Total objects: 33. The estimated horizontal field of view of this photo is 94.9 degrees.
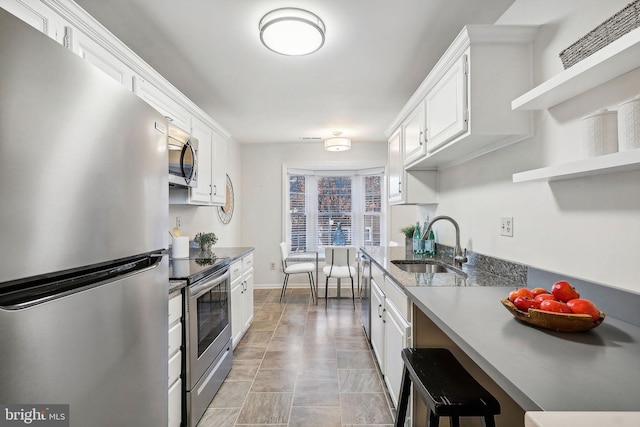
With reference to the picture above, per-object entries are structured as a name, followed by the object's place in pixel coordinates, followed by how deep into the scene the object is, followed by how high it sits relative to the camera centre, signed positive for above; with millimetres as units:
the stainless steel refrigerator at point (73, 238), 577 -53
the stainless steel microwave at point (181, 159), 2080 +428
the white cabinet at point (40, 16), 1086 +802
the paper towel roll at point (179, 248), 2506 -272
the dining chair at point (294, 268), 4348 -780
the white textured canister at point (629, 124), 874 +273
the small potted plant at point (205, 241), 2922 -250
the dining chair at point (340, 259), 4156 -625
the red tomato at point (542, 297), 1012 -286
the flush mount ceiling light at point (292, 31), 1712 +1122
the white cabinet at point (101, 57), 1370 +821
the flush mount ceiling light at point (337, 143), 4309 +1061
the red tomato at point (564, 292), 997 -267
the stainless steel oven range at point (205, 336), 1687 -794
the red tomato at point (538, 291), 1081 -287
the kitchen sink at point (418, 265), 2369 -413
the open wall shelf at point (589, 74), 862 +490
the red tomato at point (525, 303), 996 -305
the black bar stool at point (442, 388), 978 -623
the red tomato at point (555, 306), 938 -298
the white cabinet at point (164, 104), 1882 +818
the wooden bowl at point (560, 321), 903 -336
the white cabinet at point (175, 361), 1535 -784
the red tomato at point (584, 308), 913 -296
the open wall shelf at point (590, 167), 845 +157
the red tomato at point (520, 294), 1046 -286
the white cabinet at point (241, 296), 2631 -791
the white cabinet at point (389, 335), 1643 -801
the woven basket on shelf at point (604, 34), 900 +612
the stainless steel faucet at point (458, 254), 2043 -287
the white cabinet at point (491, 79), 1487 +702
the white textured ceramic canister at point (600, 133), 990 +279
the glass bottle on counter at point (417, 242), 2799 -260
